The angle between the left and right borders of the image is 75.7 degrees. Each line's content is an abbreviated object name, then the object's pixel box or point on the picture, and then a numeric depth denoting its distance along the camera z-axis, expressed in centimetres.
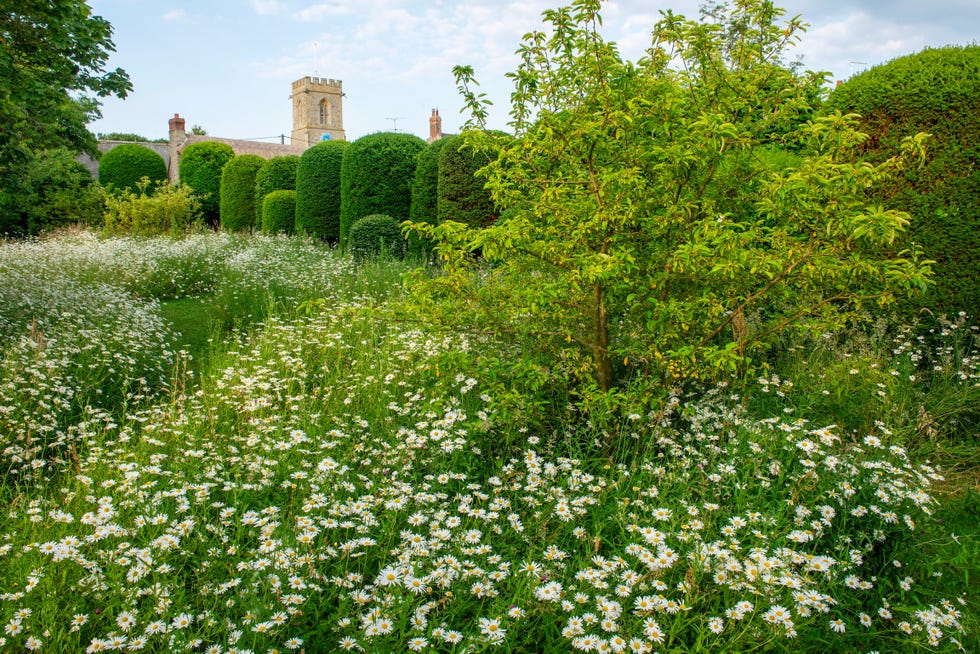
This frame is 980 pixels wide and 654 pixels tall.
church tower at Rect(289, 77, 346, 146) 5256
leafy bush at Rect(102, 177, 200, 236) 1870
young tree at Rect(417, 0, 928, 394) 325
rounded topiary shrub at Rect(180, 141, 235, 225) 2405
